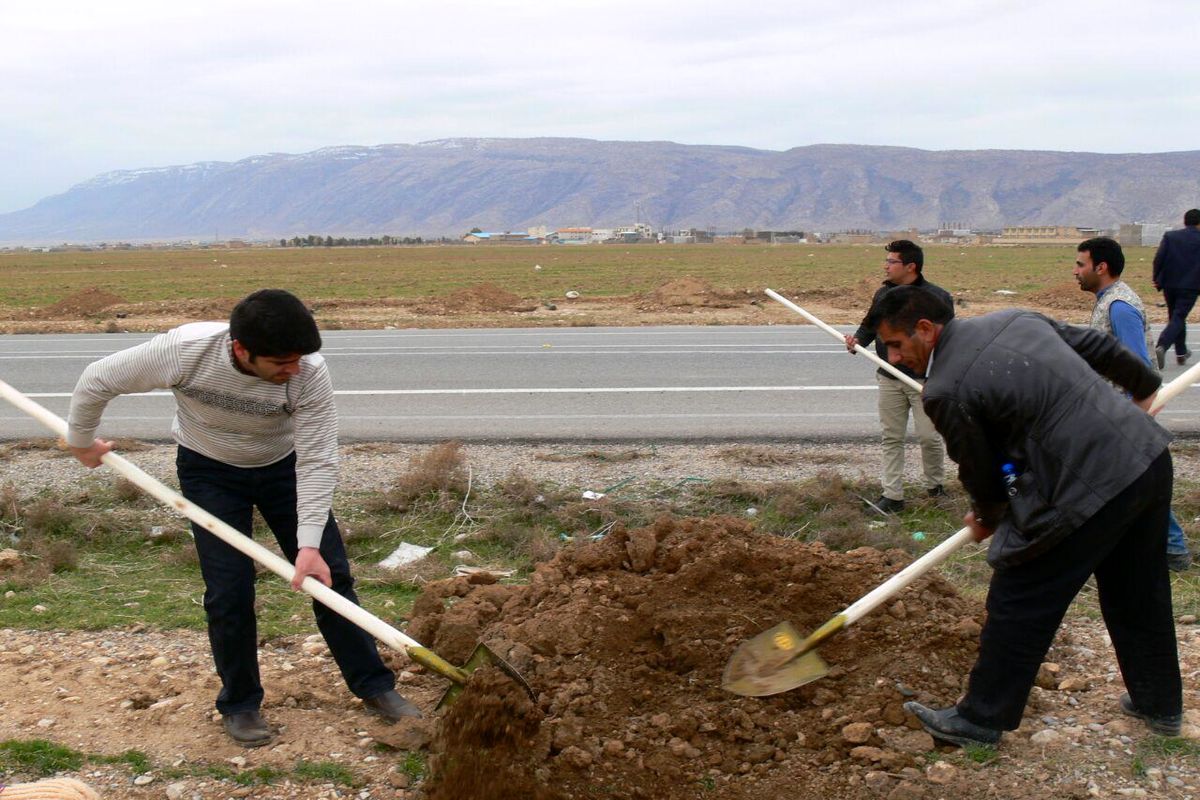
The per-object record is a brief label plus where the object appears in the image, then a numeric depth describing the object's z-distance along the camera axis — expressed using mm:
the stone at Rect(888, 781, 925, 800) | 3646
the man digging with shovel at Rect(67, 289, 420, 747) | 3748
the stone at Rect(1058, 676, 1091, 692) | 4344
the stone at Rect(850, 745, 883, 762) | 3848
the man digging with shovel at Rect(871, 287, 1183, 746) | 3453
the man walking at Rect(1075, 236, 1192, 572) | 5352
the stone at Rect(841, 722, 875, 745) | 3936
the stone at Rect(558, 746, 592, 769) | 3797
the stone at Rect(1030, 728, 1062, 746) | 3949
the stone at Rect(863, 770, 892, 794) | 3729
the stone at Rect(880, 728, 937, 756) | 3918
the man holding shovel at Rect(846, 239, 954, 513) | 6539
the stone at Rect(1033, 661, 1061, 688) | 4371
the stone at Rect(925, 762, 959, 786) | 3744
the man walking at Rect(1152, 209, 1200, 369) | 11742
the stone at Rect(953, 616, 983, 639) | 4547
